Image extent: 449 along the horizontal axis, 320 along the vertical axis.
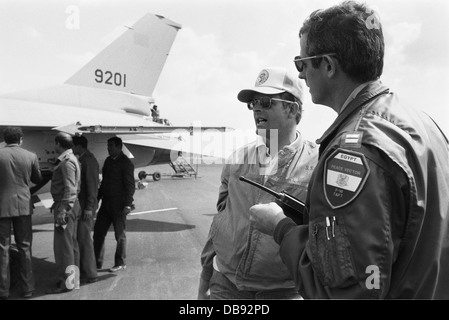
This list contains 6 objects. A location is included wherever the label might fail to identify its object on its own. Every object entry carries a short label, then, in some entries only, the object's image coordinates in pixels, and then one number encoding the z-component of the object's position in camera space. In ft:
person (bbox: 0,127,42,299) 15.29
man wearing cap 6.88
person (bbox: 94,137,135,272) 19.49
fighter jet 24.45
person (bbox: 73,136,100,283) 17.58
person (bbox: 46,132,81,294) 16.20
